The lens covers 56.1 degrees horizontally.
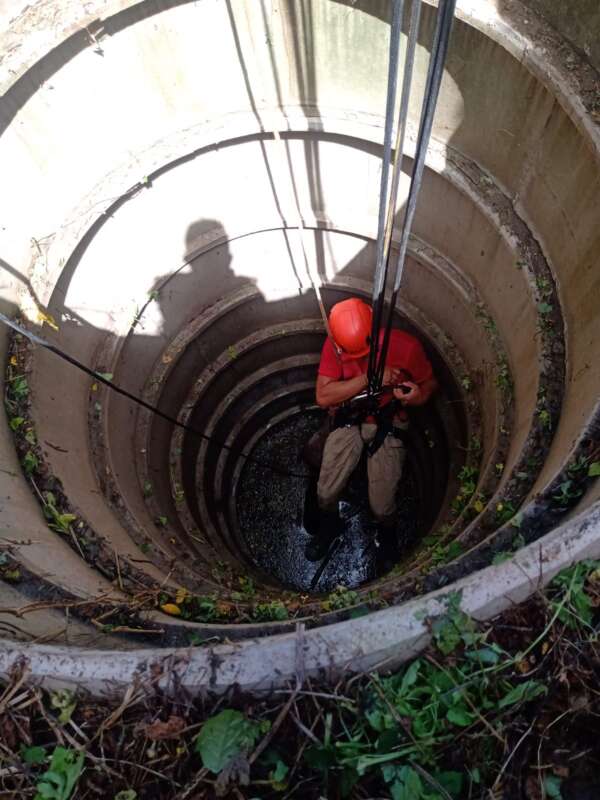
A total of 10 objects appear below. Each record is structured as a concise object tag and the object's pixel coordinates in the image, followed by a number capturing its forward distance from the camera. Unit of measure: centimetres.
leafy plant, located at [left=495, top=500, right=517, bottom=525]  314
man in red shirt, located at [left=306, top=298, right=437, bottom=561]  520
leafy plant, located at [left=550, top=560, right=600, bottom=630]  202
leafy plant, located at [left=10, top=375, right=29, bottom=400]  404
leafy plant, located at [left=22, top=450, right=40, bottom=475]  378
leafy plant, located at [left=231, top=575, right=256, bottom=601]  412
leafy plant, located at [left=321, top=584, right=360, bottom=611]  300
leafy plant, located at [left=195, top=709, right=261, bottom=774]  189
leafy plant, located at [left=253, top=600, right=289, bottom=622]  308
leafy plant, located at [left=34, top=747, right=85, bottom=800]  195
